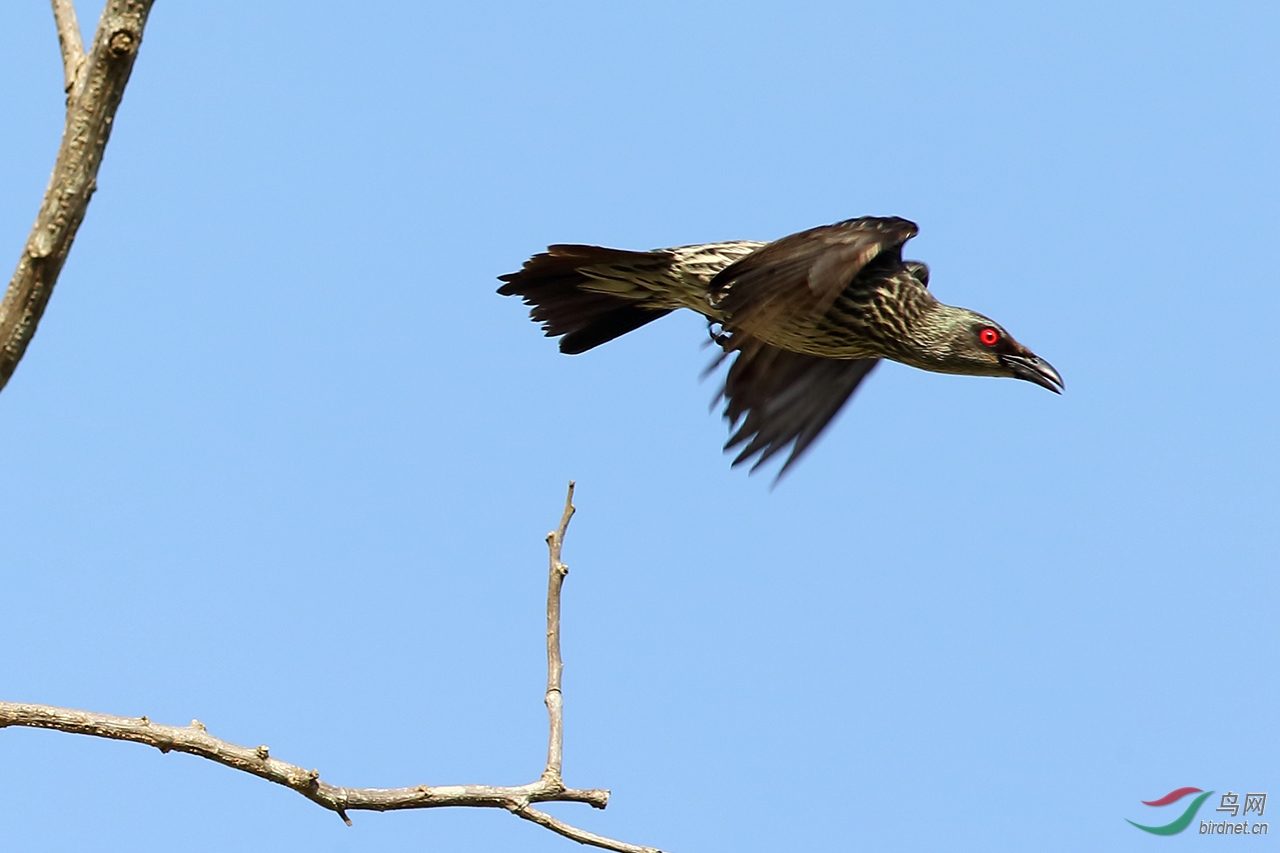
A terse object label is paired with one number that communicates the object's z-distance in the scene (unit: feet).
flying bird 43.09
